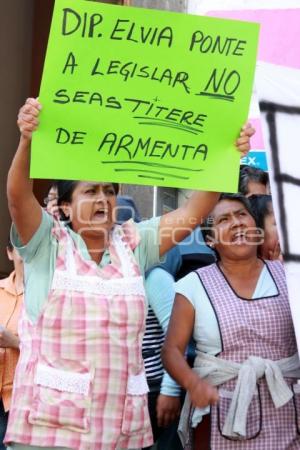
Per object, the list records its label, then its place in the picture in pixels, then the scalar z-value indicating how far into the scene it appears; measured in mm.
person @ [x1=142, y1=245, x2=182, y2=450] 6610
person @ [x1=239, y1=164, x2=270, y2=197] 7722
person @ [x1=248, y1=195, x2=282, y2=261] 7150
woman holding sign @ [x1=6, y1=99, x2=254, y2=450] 5329
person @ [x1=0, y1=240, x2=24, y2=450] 7280
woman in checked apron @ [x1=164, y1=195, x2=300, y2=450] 6118
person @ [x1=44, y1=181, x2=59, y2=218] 6099
